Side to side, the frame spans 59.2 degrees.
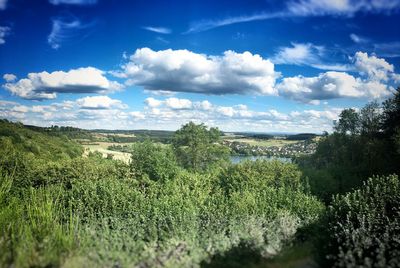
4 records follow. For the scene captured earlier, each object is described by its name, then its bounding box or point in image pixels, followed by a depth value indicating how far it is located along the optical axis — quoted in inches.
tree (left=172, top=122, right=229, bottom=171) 2178.9
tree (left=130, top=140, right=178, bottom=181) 1072.6
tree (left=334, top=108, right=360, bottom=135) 1670.8
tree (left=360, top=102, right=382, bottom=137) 1467.3
